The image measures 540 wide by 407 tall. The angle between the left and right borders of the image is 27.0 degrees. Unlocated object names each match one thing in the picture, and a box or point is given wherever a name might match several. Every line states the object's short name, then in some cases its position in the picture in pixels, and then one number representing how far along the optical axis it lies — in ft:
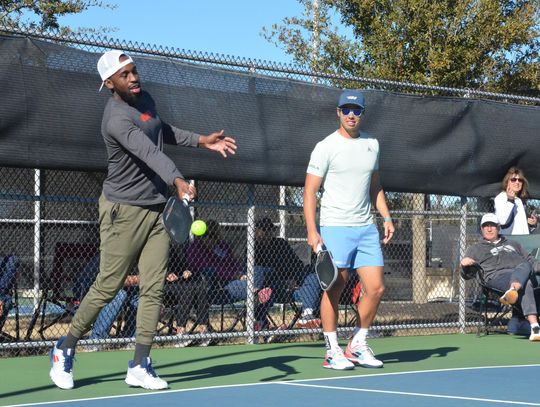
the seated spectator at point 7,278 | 31.91
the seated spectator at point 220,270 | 35.06
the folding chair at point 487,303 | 37.58
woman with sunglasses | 39.63
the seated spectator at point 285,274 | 35.73
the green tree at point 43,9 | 55.16
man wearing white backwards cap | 23.21
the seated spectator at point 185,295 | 33.88
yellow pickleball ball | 25.10
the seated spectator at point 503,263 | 37.27
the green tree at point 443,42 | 58.75
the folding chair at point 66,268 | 32.94
